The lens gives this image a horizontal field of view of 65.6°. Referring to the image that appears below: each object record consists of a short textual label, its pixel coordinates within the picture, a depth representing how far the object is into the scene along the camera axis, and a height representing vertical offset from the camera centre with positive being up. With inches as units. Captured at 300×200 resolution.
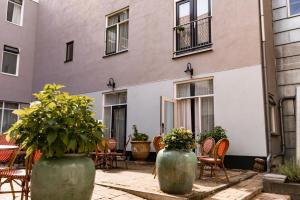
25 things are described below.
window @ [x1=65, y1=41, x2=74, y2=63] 420.8 +139.0
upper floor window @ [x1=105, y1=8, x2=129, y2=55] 361.3 +151.4
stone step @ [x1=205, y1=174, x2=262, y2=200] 146.4 -42.0
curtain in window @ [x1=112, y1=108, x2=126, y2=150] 339.5 +3.3
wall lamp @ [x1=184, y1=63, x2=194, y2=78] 282.2 +71.8
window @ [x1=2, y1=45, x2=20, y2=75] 432.2 +125.8
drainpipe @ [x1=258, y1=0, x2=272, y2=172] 233.5 +54.8
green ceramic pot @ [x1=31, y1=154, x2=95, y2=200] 93.3 -20.8
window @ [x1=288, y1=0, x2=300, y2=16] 283.4 +149.6
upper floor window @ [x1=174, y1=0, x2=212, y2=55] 283.2 +129.0
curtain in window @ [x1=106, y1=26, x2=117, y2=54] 369.2 +140.7
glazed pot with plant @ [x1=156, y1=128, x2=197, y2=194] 135.5 -20.2
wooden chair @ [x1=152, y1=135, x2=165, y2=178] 201.3 -12.3
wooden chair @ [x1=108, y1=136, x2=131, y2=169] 238.7 -27.9
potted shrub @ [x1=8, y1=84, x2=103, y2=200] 93.9 -5.6
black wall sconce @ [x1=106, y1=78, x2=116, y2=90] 350.3 +66.7
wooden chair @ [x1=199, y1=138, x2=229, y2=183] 179.9 -20.5
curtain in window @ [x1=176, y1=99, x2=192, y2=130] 284.1 +18.5
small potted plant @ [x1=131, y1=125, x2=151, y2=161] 290.1 -22.9
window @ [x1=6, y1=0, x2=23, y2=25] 445.5 +223.7
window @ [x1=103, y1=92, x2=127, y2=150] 340.7 +18.9
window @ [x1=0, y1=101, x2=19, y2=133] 416.7 +19.7
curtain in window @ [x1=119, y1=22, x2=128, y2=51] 358.7 +142.8
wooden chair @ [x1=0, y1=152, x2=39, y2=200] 112.8 -23.9
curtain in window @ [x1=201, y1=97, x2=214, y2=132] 269.0 +18.7
